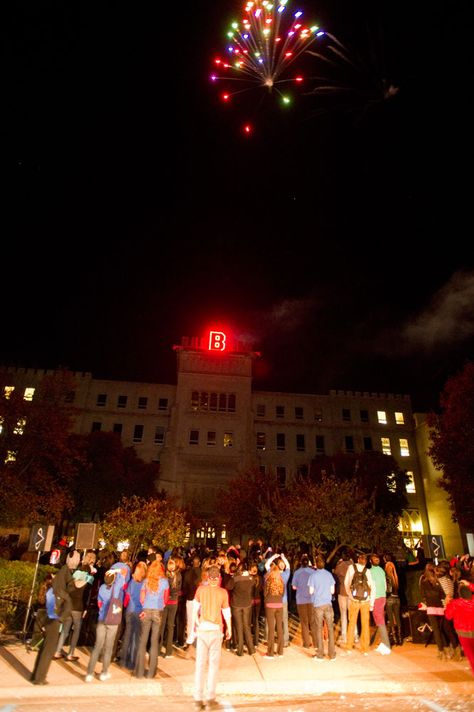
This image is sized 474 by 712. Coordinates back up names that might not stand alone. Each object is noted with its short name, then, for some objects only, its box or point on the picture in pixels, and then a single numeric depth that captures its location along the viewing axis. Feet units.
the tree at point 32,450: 78.27
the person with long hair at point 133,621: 26.73
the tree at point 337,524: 59.21
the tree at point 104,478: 116.37
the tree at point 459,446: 91.81
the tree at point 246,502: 107.28
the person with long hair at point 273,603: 30.17
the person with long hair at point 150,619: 24.04
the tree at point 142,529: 74.18
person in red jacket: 24.03
